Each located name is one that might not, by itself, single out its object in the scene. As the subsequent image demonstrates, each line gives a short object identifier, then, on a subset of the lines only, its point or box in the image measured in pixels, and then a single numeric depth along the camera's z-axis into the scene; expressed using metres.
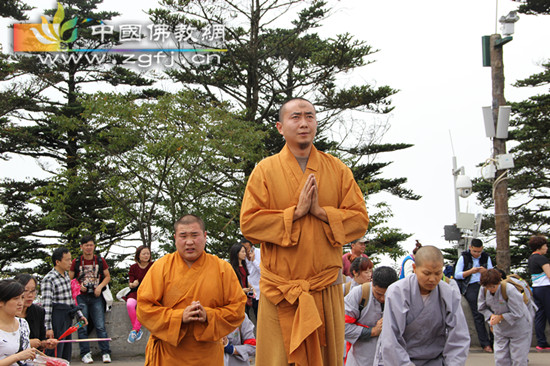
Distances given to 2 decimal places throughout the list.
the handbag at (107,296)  8.03
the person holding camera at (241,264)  8.07
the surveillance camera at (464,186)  14.21
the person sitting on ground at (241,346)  5.57
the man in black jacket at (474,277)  8.87
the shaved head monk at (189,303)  4.03
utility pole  11.66
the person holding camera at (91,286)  7.89
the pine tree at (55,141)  16.92
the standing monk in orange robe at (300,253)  3.57
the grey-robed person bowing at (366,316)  5.52
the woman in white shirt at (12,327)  4.60
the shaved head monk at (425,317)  4.21
